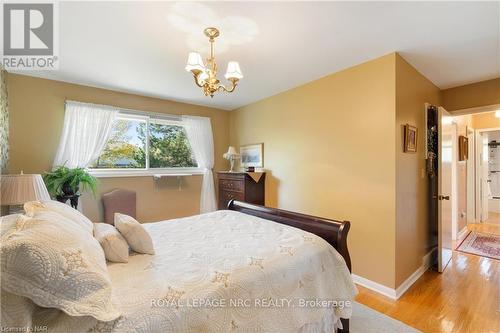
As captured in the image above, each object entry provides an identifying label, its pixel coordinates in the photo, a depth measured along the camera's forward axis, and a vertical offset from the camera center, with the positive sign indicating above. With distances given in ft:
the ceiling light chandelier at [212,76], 5.99 +2.43
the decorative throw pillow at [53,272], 2.56 -1.26
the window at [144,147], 11.32 +1.08
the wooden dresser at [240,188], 11.94 -1.18
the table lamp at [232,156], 13.58 +0.65
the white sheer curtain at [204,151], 13.57 +0.96
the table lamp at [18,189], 6.47 -0.64
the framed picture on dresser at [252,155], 12.84 +0.65
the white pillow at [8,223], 3.09 -0.83
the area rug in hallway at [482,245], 10.91 -4.21
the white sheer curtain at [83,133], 9.78 +1.55
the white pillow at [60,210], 4.02 -0.83
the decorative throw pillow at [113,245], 4.37 -1.54
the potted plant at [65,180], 8.82 -0.51
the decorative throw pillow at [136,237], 4.83 -1.50
